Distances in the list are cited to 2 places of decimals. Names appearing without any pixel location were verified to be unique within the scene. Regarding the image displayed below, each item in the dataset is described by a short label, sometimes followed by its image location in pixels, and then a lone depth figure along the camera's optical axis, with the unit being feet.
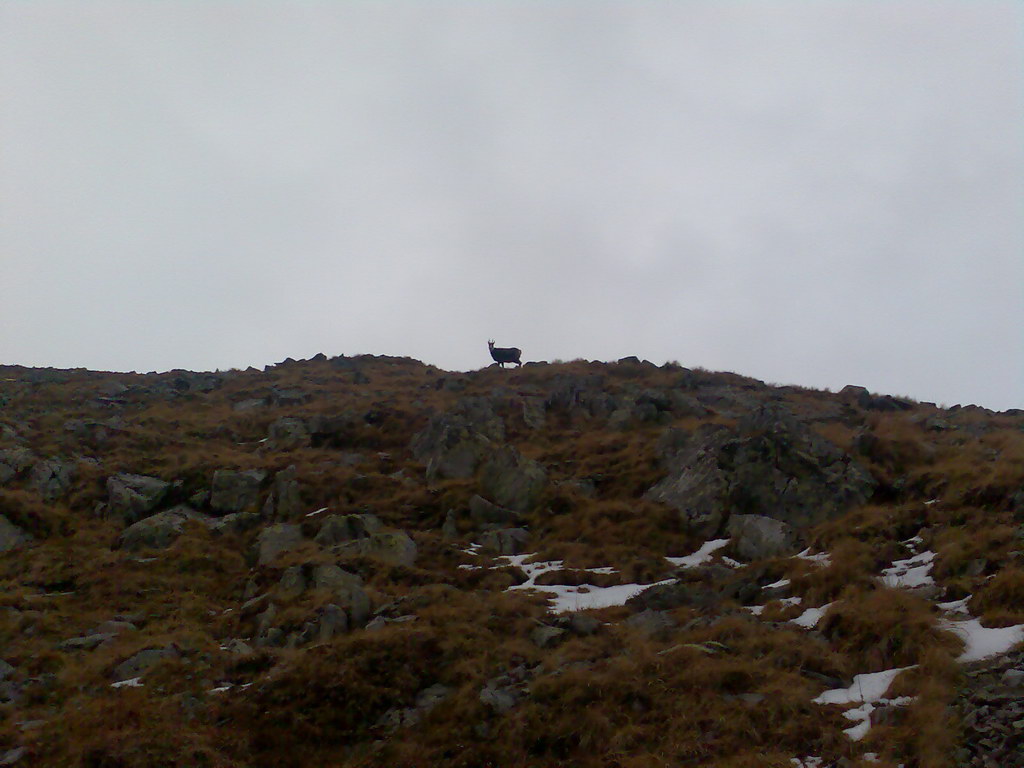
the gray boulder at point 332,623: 45.37
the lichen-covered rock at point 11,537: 59.26
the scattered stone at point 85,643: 45.37
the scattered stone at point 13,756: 33.30
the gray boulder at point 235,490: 70.03
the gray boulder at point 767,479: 59.72
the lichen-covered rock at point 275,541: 59.98
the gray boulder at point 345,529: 61.16
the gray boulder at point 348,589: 47.88
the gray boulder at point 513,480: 69.41
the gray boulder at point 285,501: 67.95
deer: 131.85
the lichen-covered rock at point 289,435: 87.71
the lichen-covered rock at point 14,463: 70.59
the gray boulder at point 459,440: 75.51
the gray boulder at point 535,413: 92.12
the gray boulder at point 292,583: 51.24
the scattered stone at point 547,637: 42.73
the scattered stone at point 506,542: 61.52
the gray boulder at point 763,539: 54.29
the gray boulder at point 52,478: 68.95
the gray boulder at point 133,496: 67.21
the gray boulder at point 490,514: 66.54
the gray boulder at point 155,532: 62.23
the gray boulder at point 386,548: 57.52
